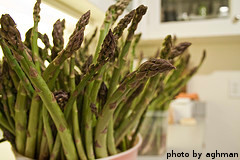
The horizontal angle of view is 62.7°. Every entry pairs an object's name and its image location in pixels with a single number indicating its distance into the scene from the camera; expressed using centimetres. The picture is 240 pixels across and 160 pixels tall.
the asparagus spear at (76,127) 25
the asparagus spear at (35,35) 23
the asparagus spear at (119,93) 20
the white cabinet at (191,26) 104
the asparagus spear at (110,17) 27
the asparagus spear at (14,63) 21
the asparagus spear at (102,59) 20
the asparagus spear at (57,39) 26
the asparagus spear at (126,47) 25
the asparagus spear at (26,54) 19
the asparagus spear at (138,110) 30
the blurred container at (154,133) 59
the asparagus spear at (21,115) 25
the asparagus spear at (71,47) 20
